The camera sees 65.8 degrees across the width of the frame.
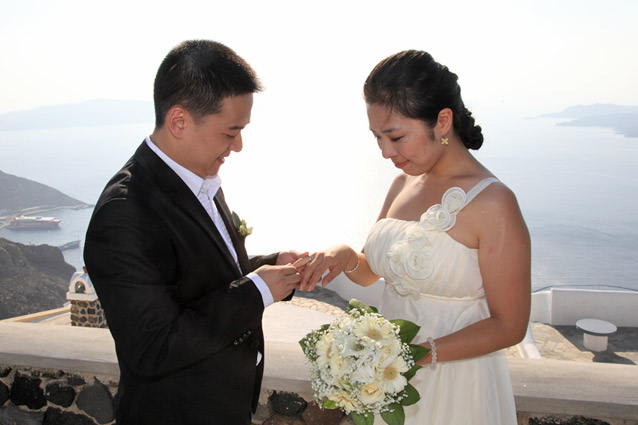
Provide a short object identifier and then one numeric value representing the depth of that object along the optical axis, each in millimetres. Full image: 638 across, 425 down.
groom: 1353
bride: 1765
